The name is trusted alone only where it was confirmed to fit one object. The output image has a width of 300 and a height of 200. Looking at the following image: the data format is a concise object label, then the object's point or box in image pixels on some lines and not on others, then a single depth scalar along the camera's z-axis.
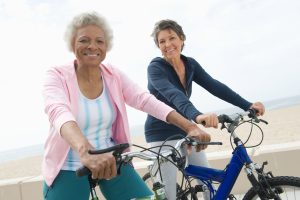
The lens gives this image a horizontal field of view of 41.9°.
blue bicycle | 2.59
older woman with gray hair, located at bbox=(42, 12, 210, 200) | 2.04
